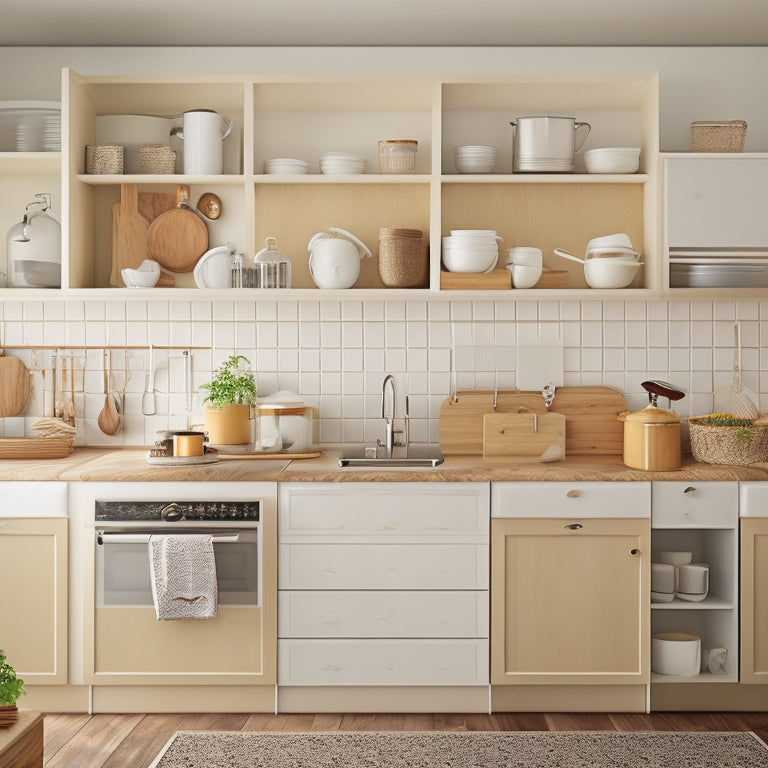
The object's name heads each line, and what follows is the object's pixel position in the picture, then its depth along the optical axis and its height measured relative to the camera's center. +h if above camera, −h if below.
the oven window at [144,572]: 3.24 -0.66
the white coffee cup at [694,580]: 3.41 -0.71
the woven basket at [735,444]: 3.40 -0.21
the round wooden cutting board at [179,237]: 3.82 +0.61
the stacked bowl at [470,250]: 3.59 +0.53
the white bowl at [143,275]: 3.61 +0.42
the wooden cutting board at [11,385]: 3.86 -0.01
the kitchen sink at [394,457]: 3.49 -0.28
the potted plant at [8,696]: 2.38 -0.81
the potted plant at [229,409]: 3.69 -0.10
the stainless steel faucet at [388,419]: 3.70 -0.14
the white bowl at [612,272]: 3.58 +0.45
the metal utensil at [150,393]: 3.87 -0.04
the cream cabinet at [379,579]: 3.26 -0.69
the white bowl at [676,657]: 3.34 -0.98
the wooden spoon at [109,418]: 3.88 -0.15
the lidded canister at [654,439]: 3.36 -0.19
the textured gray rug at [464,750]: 2.88 -1.17
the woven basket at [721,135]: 3.57 +0.98
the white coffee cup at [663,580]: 3.43 -0.72
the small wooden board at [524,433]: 3.62 -0.18
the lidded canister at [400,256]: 3.62 +0.51
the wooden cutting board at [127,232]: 3.81 +0.63
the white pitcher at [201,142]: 3.66 +0.96
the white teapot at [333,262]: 3.59 +0.48
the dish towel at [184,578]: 3.18 -0.67
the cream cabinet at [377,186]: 3.76 +0.82
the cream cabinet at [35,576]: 3.24 -0.68
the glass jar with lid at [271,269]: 3.61 +0.45
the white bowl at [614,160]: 3.60 +0.89
